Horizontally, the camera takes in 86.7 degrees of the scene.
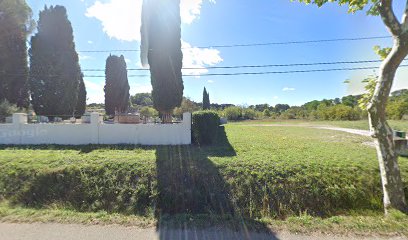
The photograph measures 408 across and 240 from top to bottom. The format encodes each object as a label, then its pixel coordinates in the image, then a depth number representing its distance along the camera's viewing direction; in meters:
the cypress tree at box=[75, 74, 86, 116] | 25.50
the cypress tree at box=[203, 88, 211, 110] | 29.00
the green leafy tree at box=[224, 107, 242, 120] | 42.77
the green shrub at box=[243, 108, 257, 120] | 46.49
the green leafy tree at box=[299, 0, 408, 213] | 4.12
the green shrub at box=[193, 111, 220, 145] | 9.90
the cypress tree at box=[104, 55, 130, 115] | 28.44
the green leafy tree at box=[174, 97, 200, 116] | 28.99
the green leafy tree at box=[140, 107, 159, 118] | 36.25
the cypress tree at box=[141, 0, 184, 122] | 11.41
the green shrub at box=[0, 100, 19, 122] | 13.80
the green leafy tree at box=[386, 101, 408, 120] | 31.67
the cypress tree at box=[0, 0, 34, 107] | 15.78
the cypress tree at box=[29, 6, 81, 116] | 14.42
